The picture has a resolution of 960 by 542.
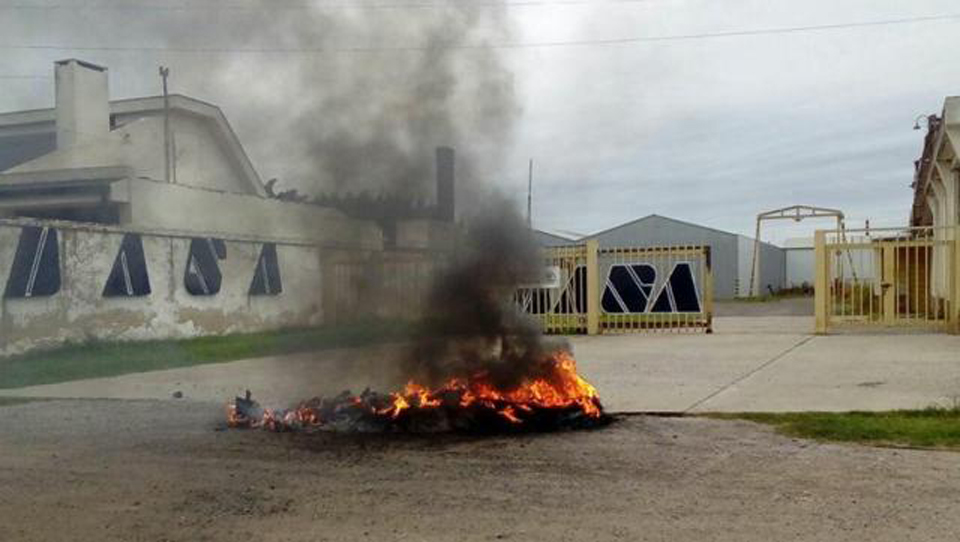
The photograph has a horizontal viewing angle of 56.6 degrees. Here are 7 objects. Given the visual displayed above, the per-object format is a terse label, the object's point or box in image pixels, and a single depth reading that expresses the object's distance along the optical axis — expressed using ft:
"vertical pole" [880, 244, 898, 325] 55.11
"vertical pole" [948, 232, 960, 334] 52.40
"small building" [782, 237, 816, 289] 155.84
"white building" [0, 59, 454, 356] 33.63
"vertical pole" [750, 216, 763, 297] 121.81
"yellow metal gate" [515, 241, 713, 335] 62.49
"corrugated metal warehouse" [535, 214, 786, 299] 135.74
